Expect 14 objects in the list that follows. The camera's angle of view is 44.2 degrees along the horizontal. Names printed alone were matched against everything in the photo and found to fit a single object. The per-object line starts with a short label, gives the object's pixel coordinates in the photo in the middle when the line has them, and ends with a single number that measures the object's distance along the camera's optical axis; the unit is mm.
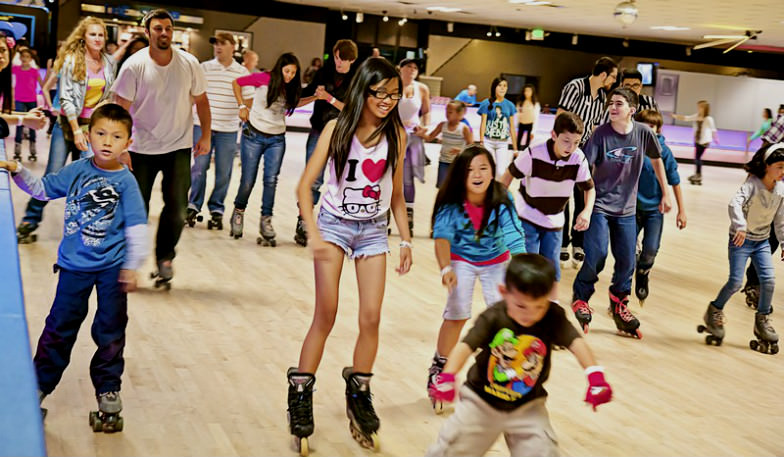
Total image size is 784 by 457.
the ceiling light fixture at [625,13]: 11758
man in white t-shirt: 4637
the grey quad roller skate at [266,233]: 6723
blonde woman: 5688
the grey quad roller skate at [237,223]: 6867
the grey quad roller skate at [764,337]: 4949
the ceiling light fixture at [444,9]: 19908
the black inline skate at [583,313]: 4961
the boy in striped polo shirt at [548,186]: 4637
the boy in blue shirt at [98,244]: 2926
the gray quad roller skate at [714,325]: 5031
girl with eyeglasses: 3041
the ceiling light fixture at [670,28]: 19673
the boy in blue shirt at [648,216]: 5410
